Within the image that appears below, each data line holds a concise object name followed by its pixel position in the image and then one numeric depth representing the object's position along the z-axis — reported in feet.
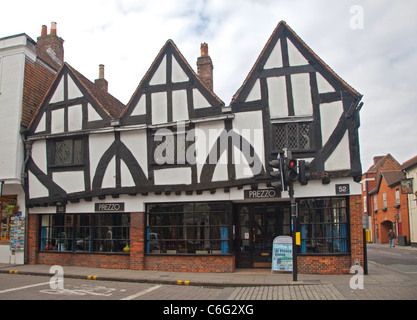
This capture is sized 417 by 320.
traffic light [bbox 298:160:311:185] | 36.42
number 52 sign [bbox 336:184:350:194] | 41.16
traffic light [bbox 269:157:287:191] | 36.27
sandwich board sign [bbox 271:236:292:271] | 41.93
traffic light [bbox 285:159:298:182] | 35.86
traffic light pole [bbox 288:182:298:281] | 36.06
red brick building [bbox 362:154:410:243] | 120.16
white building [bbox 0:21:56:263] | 53.57
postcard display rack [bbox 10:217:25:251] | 53.62
